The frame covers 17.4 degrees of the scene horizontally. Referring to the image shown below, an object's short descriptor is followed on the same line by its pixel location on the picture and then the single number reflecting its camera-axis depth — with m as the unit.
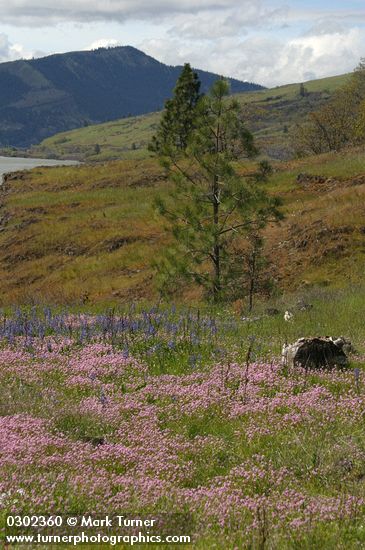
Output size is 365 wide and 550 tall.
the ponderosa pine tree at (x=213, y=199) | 39.50
